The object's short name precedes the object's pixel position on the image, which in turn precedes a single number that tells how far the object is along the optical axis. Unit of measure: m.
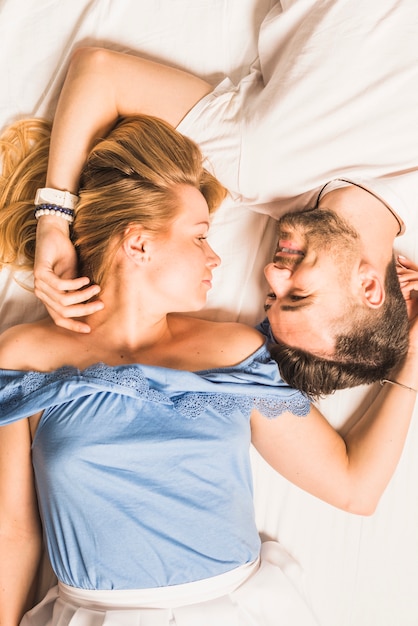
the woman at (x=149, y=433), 1.58
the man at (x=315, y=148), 1.61
